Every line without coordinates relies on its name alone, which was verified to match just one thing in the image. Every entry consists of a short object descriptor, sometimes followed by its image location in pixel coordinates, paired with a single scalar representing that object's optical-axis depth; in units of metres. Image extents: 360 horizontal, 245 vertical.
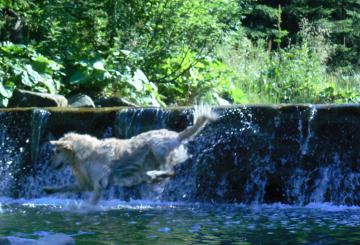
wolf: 10.38
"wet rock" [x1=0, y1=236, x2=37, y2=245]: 6.87
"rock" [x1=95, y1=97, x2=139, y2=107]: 15.84
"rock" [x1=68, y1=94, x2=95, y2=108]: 15.71
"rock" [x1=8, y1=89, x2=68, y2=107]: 15.73
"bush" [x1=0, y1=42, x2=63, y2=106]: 16.62
